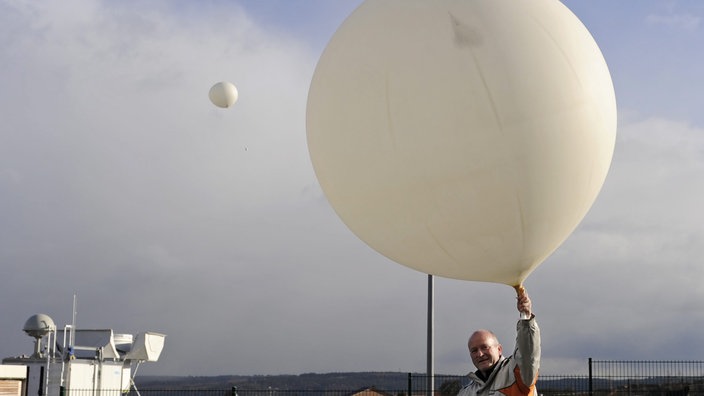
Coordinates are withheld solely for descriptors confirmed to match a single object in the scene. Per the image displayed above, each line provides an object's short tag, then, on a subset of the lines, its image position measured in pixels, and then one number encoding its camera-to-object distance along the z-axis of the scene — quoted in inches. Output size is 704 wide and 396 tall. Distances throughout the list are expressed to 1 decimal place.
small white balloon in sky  589.3
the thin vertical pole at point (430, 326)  568.1
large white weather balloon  161.3
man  164.6
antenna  721.0
